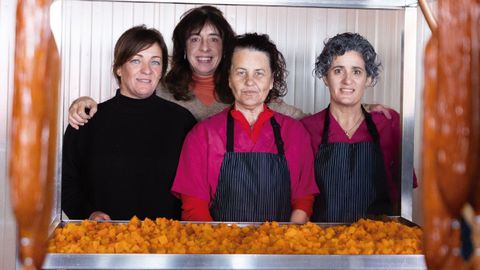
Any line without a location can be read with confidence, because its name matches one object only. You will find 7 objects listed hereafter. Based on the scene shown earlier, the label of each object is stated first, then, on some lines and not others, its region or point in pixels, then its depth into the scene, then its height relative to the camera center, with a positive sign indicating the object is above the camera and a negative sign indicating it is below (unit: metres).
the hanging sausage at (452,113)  1.10 +0.04
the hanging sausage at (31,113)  1.12 +0.03
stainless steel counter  1.51 -0.30
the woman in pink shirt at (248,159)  2.60 -0.10
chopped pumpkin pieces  1.61 -0.28
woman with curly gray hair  2.72 -0.03
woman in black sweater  2.87 -0.07
